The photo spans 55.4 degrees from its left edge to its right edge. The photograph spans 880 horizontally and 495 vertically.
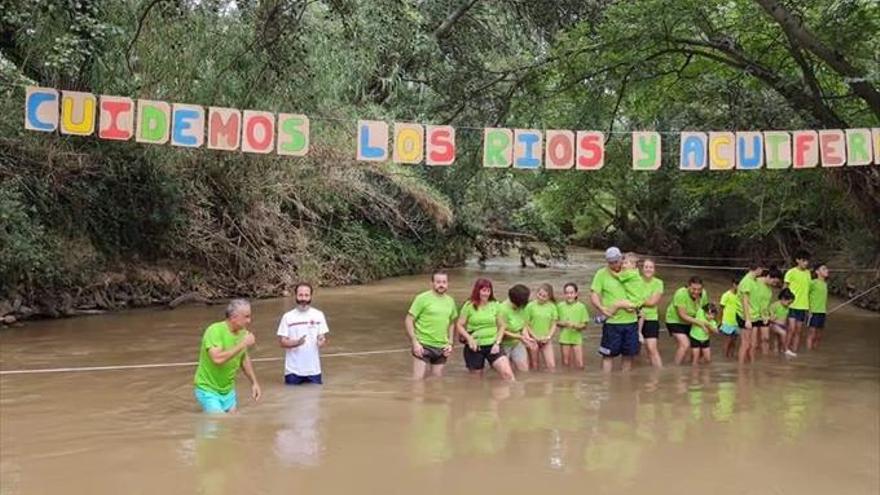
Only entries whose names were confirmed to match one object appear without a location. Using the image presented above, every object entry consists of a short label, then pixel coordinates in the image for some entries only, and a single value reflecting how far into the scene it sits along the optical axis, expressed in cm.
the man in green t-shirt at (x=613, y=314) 953
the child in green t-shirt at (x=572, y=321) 987
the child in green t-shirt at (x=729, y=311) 1096
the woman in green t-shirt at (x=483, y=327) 897
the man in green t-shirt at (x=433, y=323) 862
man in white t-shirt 794
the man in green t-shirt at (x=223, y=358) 644
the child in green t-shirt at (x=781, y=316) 1158
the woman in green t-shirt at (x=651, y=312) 977
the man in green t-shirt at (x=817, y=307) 1230
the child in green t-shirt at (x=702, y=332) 1027
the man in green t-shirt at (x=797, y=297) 1204
